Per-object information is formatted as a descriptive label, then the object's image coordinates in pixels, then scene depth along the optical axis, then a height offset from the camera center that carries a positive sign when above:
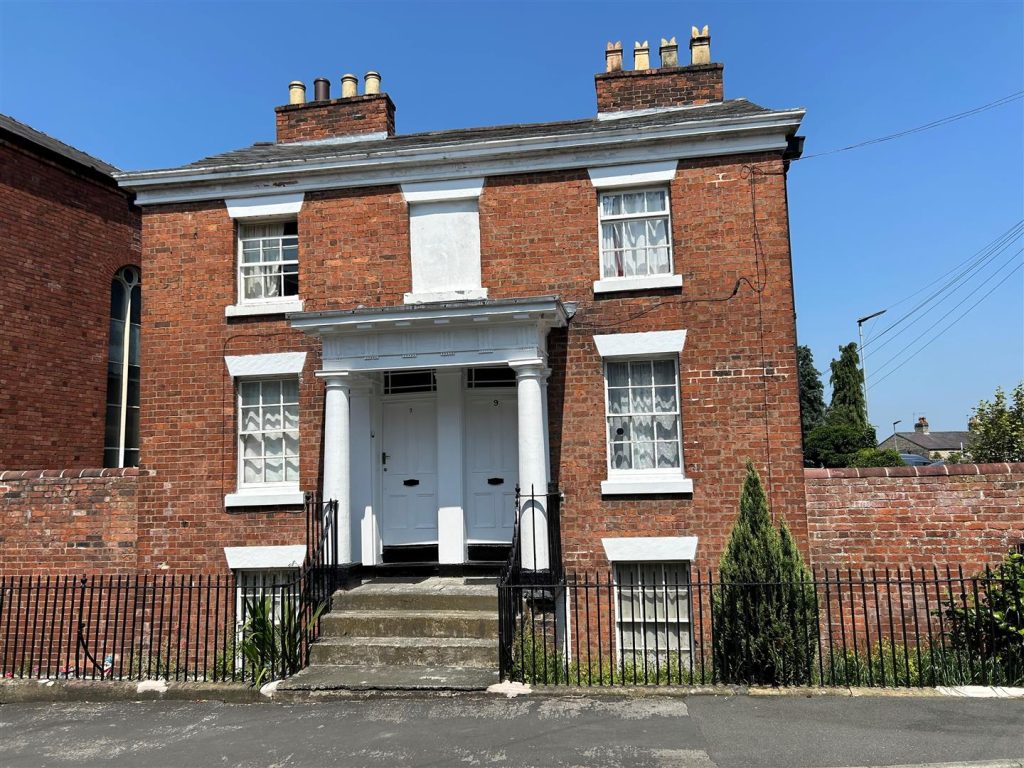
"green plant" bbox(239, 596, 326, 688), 8.39 -1.77
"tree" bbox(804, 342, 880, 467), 29.17 +1.68
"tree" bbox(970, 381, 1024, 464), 14.08 +0.67
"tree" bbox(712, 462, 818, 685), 7.84 -1.40
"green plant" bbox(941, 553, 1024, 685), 7.82 -1.75
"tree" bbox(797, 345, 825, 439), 55.97 +5.92
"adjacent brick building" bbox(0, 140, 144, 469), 12.90 +3.32
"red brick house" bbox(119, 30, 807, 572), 9.86 +1.91
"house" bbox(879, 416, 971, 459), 60.06 +2.19
